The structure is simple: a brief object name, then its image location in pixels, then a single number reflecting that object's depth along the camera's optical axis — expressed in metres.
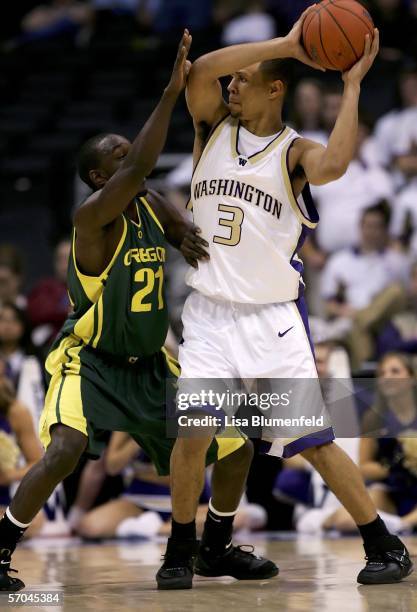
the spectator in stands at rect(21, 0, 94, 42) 26.50
